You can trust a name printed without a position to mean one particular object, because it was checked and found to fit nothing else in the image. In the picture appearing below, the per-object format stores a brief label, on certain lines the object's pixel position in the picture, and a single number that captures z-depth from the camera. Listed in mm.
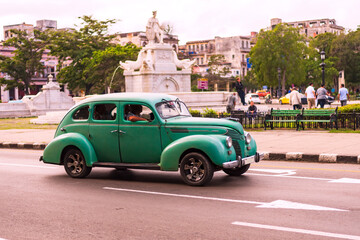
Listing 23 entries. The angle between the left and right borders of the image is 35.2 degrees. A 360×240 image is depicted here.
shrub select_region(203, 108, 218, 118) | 22594
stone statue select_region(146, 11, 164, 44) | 37812
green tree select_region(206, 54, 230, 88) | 103812
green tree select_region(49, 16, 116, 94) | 66938
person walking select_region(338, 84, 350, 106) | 30969
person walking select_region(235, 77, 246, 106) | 32300
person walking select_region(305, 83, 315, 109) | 28594
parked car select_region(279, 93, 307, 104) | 57488
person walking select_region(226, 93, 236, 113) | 25484
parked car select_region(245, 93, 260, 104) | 61281
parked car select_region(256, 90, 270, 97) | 91900
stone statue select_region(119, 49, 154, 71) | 37488
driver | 10812
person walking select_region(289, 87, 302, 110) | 26581
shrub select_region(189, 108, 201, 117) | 22812
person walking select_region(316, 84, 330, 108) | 28702
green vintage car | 9930
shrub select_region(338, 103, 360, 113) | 19375
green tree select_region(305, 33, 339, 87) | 87431
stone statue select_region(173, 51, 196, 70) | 38809
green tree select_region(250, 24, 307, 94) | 80938
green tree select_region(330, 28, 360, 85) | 88938
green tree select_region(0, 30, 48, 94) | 72312
